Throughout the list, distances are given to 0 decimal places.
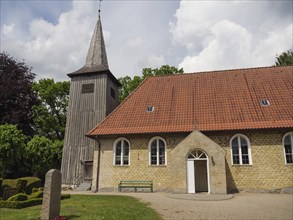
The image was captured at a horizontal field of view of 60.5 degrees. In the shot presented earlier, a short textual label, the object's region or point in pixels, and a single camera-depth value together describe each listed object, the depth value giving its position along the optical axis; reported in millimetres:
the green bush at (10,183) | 16642
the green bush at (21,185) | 16048
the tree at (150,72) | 34062
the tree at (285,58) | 34500
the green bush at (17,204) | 12319
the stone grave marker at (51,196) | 8625
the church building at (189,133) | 16656
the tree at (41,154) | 26938
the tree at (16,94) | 28328
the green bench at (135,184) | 18094
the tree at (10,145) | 21125
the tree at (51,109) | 32262
